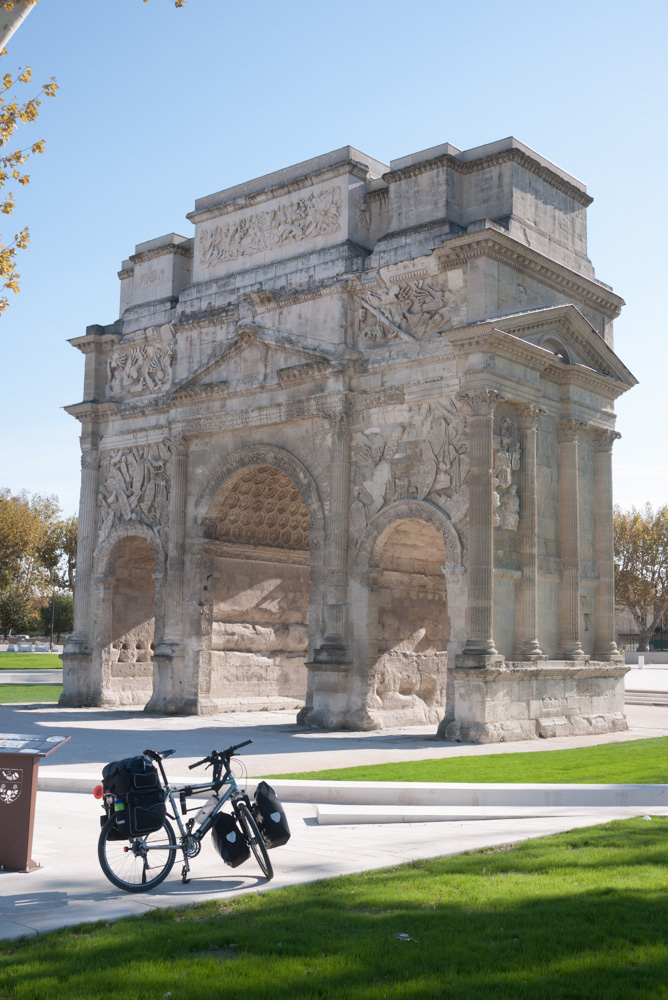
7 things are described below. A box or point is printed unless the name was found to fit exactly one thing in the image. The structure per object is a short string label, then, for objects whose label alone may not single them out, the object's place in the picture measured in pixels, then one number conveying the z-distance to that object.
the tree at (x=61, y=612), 75.31
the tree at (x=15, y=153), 11.24
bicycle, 7.17
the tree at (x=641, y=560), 63.12
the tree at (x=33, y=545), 53.94
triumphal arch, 18.97
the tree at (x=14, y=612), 69.69
